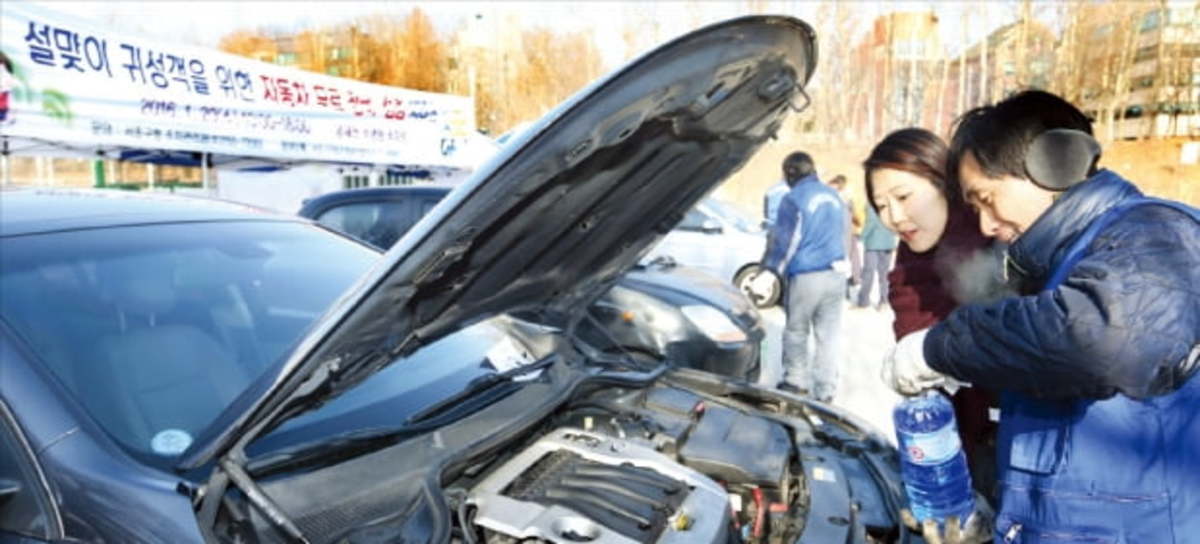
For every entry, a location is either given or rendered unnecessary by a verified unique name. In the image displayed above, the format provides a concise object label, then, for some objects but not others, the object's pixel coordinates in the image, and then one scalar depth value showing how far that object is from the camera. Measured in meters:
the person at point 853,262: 8.57
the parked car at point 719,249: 8.52
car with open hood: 1.35
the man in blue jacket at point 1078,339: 1.24
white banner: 6.50
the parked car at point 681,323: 4.57
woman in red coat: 2.30
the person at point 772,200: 9.26
